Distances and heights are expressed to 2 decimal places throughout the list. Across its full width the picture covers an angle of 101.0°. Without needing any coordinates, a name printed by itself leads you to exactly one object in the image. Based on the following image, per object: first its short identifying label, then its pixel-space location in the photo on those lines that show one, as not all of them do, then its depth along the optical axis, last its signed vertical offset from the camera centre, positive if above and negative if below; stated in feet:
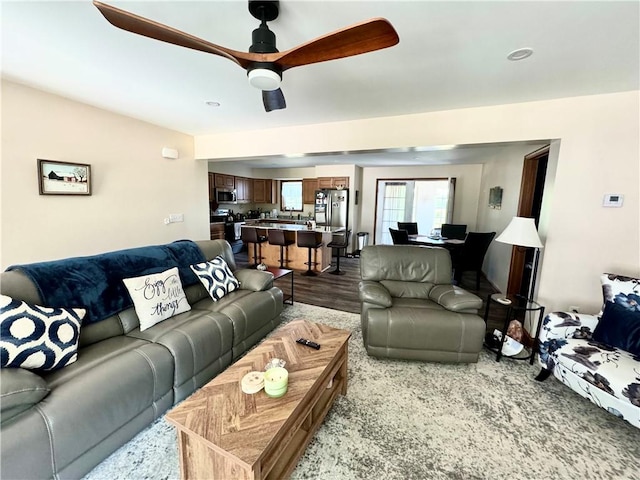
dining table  15.42 -1.99
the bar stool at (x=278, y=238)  16.61 -2.21
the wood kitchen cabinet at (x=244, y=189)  23.73 +1.12
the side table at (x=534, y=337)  7.63 -3.76
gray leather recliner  7.41 -3.29
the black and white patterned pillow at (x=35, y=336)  4.34 -2.49
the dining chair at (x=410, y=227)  20.24 -1.53
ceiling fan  3.48 +2.34
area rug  4.68 -4.59
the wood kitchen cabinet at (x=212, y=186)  20.65 +1.11
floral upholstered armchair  5.23 -3.11
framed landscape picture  8.62 +0.60
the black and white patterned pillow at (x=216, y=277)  8.36 -2.51
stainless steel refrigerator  21.43 -0.16
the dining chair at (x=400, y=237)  16.80 -1.93
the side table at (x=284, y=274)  10.81 -2.99
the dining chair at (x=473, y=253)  13.94 -2.33
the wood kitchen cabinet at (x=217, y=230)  20.61 -2.36
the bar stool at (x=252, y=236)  17.52 -2.25
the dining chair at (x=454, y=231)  17.86 -1.55
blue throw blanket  5.58 -1.91
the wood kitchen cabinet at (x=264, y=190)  26.27 +1.18
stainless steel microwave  21.33 +0.46
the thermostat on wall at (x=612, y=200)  7.64 +0.41
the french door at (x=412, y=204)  22.43 +0.25
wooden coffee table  3.57 -3.22
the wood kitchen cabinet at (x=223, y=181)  21.27 +1.67
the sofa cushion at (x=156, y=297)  6.56 -2.54
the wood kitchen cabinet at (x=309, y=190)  24.12 +1.26
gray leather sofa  3.81 -3.33
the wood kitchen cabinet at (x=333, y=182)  21.94 +1.89
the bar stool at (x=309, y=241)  15.95 -2.25
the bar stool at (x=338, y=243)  16.76 -2.43
